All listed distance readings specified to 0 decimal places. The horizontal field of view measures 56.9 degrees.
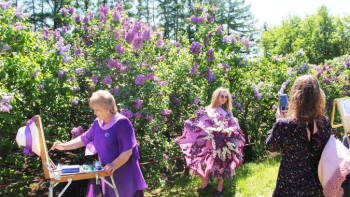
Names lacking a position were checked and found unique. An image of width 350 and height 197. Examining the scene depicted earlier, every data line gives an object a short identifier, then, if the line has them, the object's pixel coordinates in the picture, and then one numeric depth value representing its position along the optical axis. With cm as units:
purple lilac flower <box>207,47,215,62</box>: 611
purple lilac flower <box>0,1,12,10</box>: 419
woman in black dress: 237
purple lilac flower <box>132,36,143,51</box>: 473
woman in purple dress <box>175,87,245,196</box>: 446
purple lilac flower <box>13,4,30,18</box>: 429
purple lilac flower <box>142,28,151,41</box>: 476
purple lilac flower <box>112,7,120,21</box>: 500
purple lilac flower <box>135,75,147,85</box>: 464
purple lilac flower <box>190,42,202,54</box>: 610
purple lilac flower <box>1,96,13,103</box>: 326
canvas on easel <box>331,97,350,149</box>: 367
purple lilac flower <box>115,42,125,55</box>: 465
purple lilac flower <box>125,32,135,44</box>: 475
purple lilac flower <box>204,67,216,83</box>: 596
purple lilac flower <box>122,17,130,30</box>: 501
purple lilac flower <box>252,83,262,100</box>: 657
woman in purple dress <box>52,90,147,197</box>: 287
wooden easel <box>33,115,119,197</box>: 254
